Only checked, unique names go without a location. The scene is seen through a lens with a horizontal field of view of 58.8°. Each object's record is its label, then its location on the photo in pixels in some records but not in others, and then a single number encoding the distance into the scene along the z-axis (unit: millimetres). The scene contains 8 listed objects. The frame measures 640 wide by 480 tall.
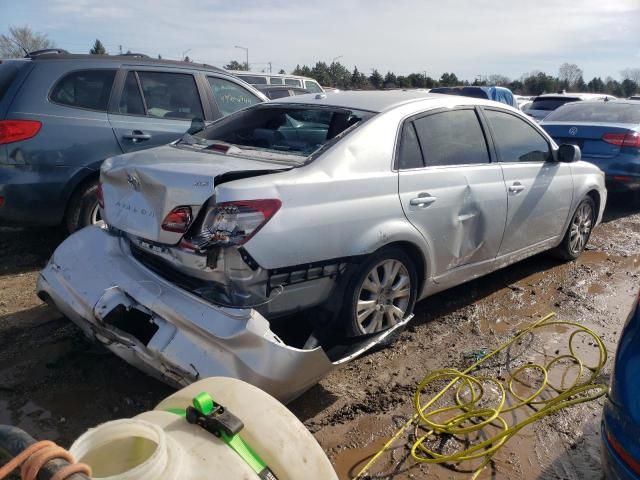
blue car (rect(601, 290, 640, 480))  1932
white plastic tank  1275
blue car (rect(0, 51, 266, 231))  4660
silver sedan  2686
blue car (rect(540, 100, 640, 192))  7504
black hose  1078
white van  16409
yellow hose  2740
